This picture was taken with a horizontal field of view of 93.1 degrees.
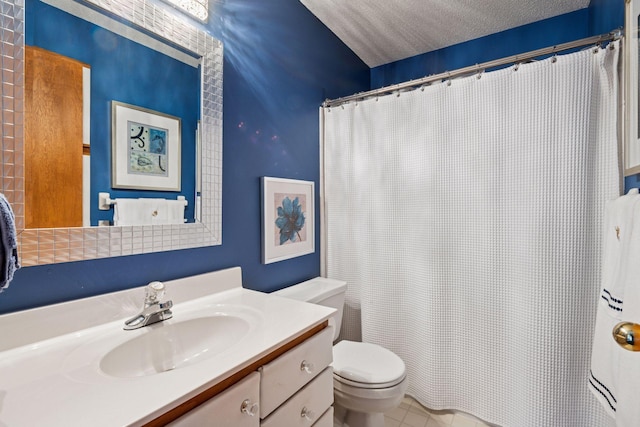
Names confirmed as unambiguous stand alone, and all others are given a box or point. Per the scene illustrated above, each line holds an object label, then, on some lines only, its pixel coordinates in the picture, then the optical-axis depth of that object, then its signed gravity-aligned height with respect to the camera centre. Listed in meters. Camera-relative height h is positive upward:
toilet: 1.38 -0.77
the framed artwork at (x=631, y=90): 1.03 +0.43
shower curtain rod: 1.29 +0.74
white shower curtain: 1.37 -0.09
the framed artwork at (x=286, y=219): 1.63 -0.04
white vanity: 0.61 -0.38
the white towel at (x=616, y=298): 0.75 -0.25
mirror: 0.84 +0.19
